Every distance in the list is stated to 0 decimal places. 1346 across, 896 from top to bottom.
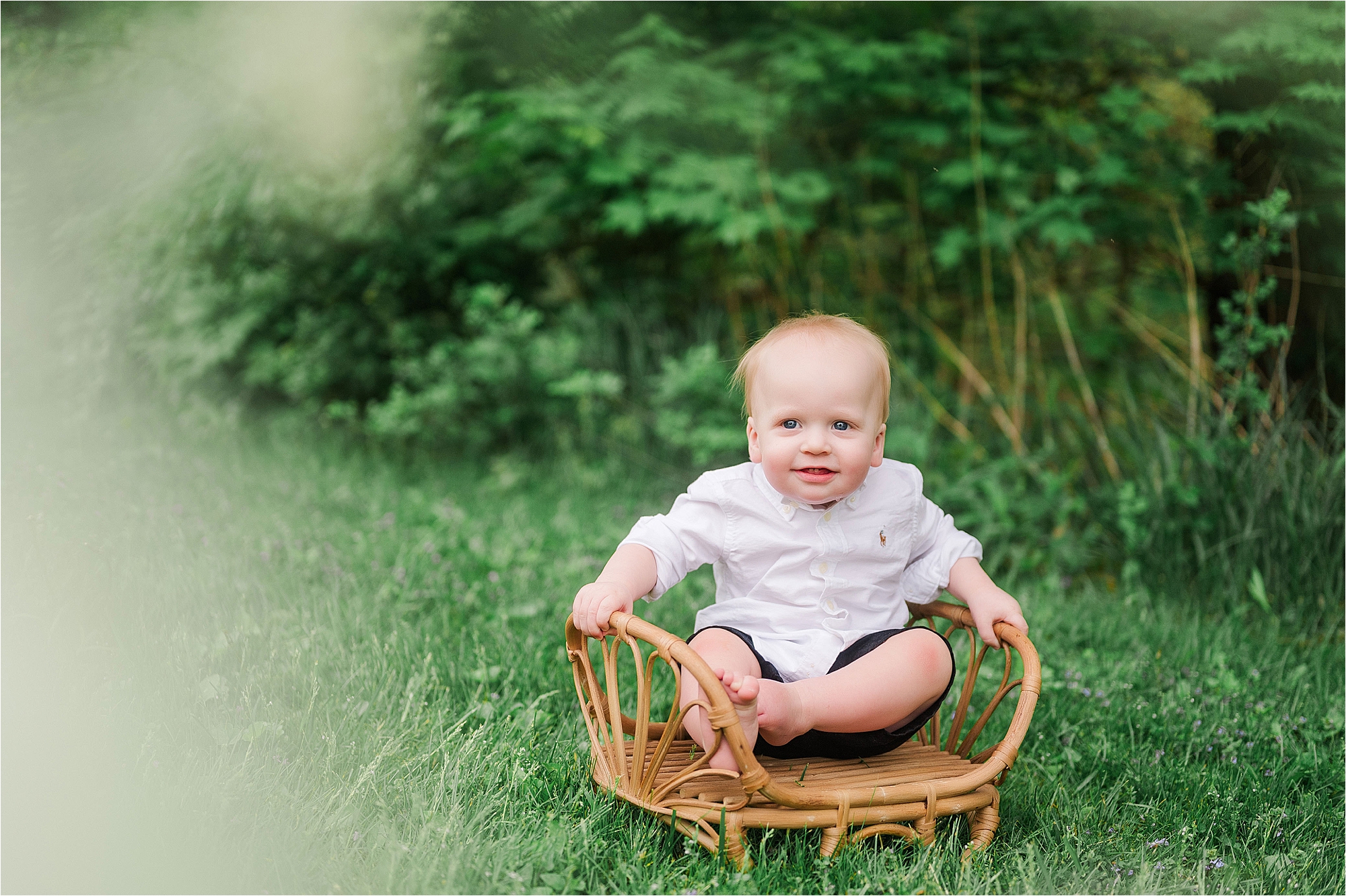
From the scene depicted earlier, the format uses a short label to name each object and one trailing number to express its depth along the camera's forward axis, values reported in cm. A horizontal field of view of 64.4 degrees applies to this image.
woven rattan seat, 179
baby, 199
